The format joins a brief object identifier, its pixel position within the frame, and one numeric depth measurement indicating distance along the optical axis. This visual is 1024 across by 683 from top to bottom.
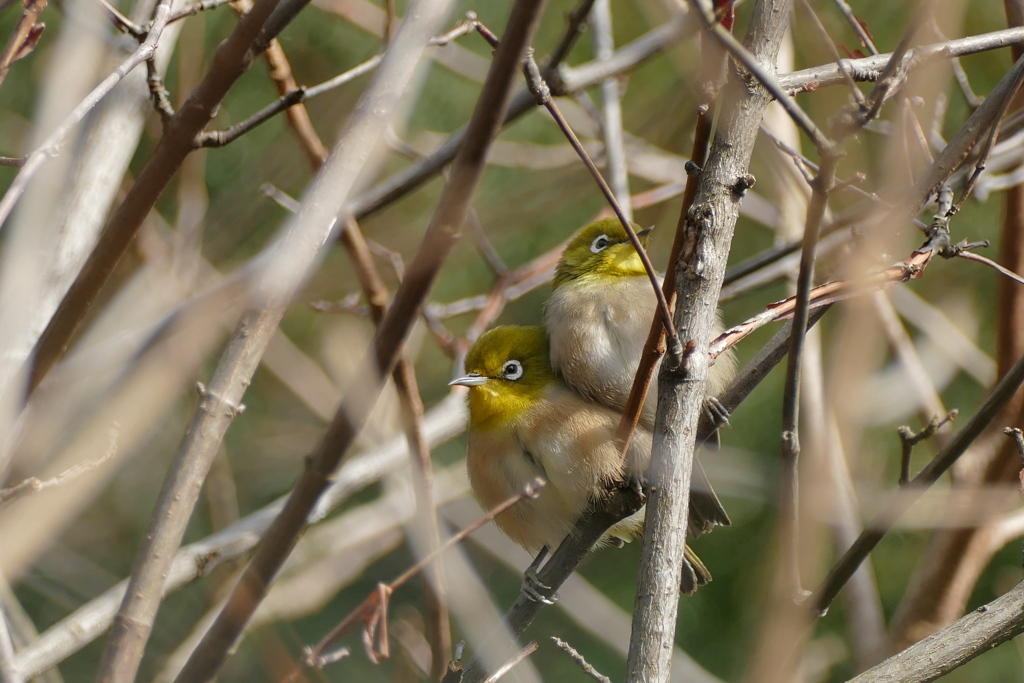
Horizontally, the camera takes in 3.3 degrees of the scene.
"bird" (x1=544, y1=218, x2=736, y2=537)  4.85
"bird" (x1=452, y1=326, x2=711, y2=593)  4.84
